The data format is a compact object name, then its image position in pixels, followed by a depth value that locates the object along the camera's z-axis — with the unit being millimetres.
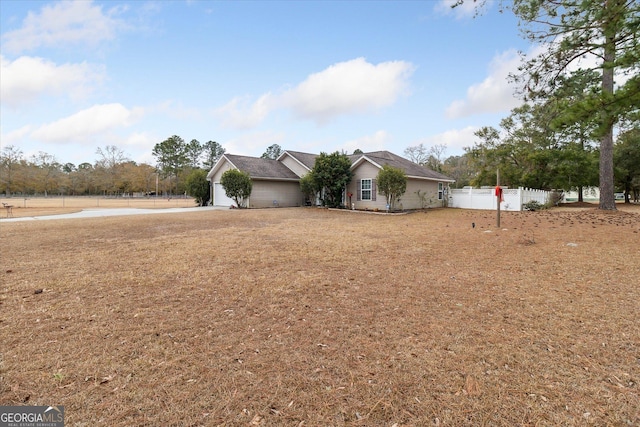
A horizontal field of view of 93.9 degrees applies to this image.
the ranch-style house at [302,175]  20016
